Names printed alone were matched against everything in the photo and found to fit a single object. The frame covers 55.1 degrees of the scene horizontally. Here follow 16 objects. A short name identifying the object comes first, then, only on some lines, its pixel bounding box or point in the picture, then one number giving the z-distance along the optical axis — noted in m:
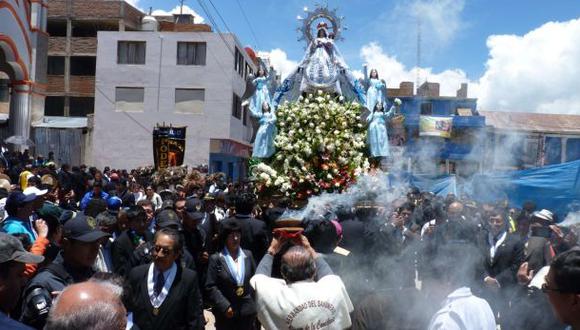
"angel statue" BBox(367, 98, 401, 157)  9.63
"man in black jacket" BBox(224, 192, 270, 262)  6.68
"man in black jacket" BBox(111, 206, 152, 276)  5.24
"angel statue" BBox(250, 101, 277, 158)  9.38
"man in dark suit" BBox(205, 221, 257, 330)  5.28
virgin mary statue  10.55
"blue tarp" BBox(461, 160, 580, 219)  8.52
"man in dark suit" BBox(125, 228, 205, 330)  4.19
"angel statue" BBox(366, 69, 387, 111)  10.51
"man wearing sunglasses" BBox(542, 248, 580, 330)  2.51
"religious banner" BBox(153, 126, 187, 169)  14.34
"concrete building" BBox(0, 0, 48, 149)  19.75
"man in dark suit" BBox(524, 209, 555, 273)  6.32
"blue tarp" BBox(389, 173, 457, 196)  14.43
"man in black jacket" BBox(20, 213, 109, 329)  3.28
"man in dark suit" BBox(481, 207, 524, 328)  6.23
